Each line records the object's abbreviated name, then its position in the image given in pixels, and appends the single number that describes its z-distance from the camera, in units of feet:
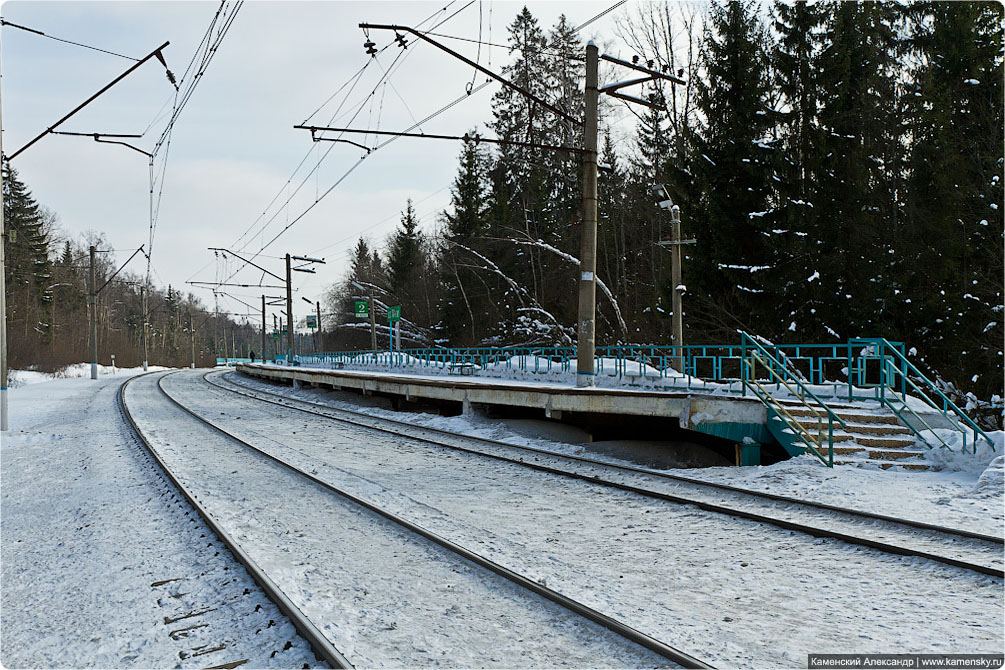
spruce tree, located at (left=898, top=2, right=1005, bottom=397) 71.67
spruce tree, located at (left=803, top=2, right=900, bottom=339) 77.82
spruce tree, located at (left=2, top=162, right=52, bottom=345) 190.60
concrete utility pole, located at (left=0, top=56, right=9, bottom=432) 55.90
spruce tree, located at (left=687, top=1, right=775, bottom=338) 82.43
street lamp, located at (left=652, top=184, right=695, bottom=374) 61.67
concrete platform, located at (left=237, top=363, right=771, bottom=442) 37.88
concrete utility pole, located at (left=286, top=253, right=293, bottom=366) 145.18
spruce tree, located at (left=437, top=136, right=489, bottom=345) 165.37
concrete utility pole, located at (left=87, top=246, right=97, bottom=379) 148.36
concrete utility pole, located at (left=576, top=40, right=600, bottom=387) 54.03
